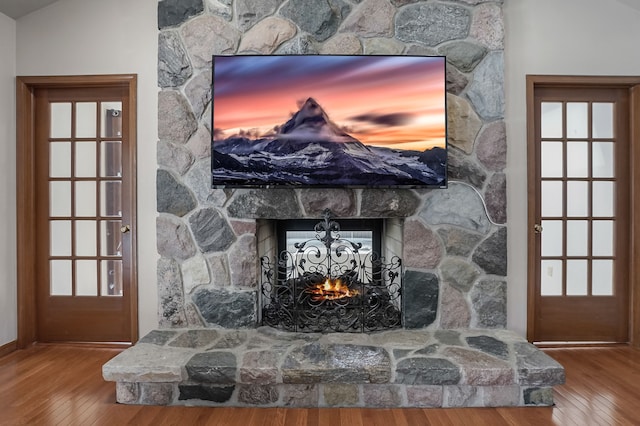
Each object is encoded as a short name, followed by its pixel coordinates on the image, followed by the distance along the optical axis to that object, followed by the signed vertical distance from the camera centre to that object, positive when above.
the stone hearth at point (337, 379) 2.00 -0.86
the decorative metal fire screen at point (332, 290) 2.55 -0.54
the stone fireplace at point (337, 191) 2.54 +0.14
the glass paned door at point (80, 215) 2.88 -0.03
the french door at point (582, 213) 2.83 +0.00
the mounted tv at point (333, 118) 2.44 +0.60
